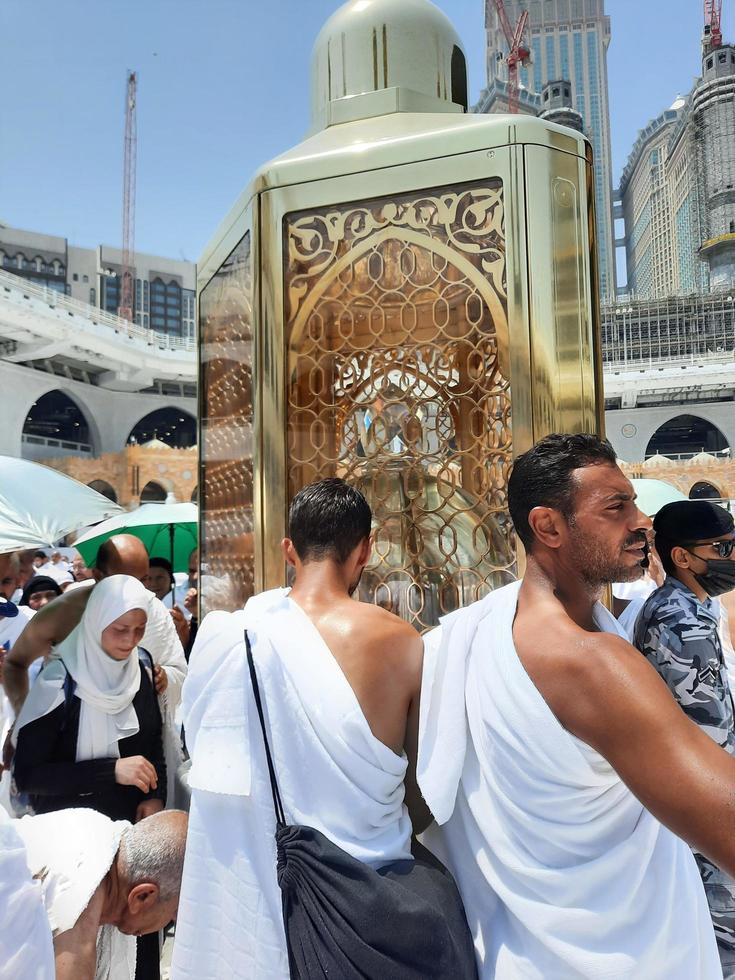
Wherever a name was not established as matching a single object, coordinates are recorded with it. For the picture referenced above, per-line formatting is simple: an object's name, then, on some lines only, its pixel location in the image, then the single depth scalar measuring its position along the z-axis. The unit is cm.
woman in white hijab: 235
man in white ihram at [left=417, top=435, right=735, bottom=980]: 104
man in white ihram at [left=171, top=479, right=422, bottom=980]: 136
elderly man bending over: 136
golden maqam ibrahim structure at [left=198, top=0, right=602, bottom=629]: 207
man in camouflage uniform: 179
